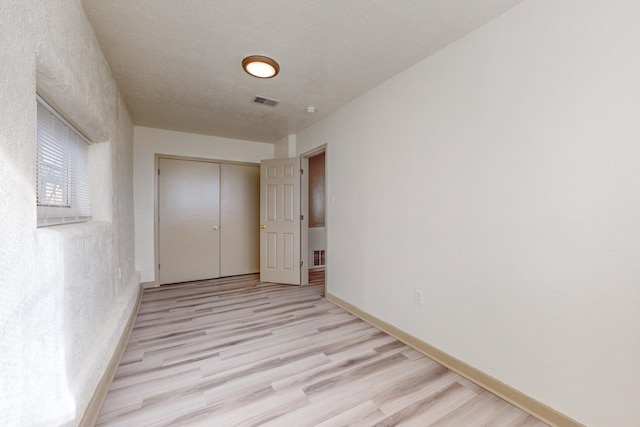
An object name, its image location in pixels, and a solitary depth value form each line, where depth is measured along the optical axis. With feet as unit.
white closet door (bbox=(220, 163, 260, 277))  15.02
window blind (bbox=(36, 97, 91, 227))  4.49
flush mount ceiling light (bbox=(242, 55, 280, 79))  6.96
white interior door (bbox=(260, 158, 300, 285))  13.53
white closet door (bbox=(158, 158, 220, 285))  13.52
